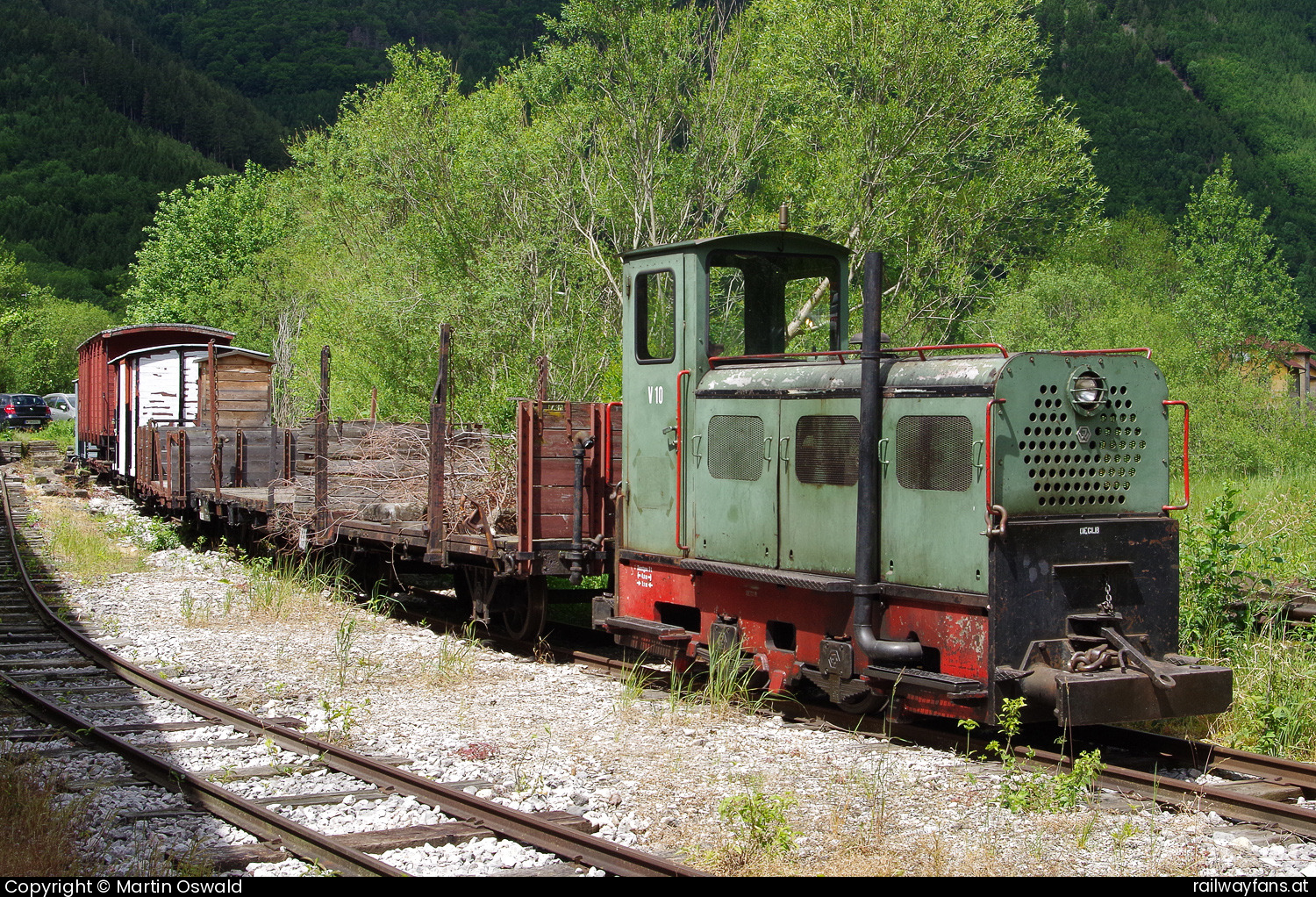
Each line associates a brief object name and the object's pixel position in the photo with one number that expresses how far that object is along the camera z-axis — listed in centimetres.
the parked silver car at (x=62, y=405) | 5306
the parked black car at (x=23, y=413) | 4872
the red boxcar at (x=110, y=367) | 2623
